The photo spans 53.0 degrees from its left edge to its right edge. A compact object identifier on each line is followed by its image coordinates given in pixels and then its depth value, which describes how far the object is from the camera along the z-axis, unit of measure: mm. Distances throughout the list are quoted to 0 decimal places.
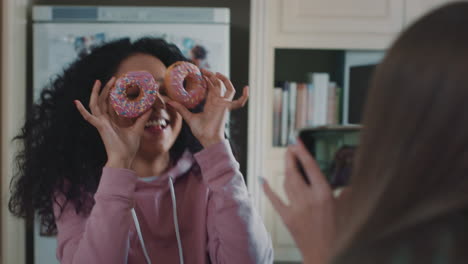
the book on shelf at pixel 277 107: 2238
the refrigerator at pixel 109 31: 2127
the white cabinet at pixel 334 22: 2180
